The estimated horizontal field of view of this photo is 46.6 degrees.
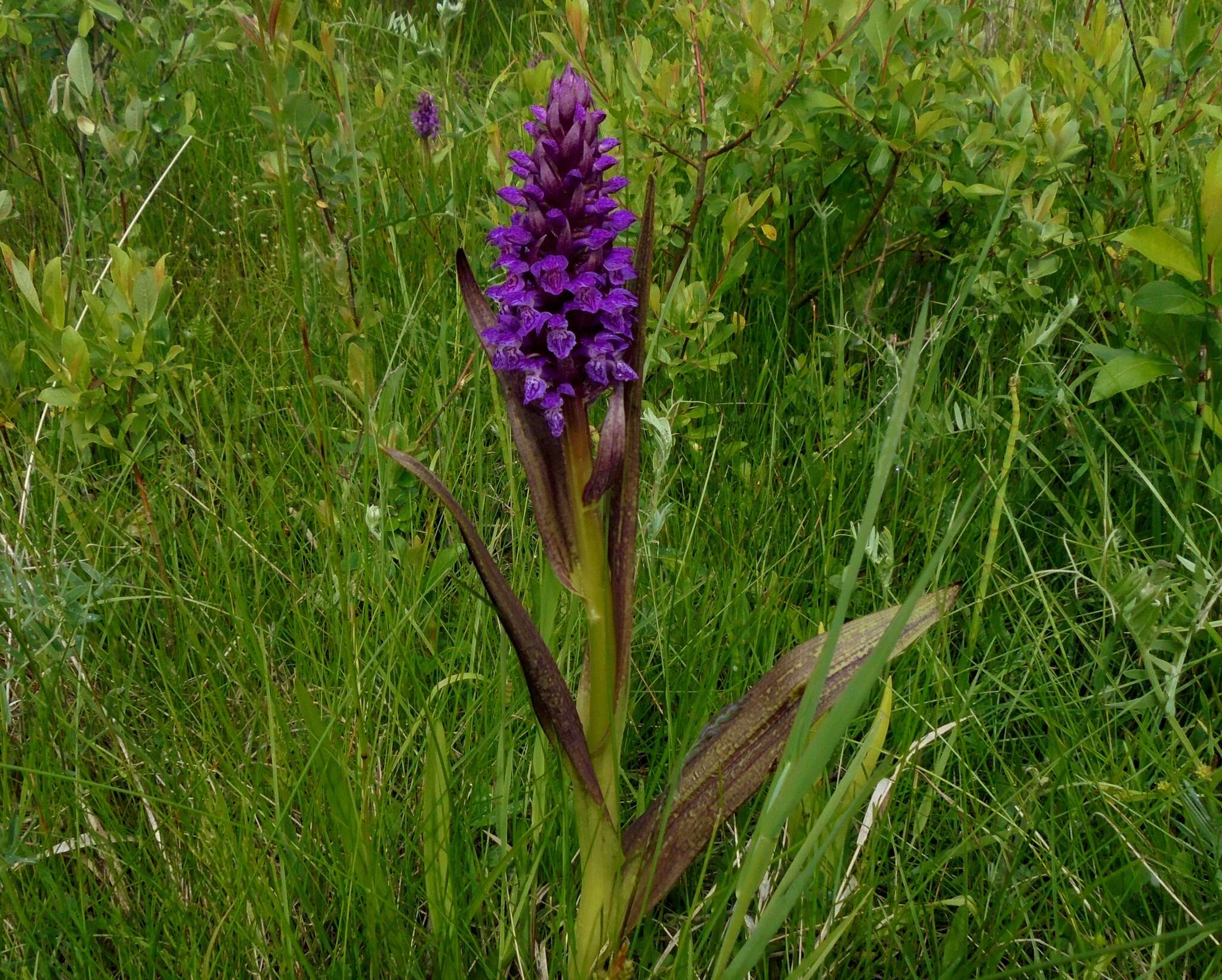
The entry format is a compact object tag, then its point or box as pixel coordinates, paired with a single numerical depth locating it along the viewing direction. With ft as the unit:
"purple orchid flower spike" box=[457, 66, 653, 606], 1.32
